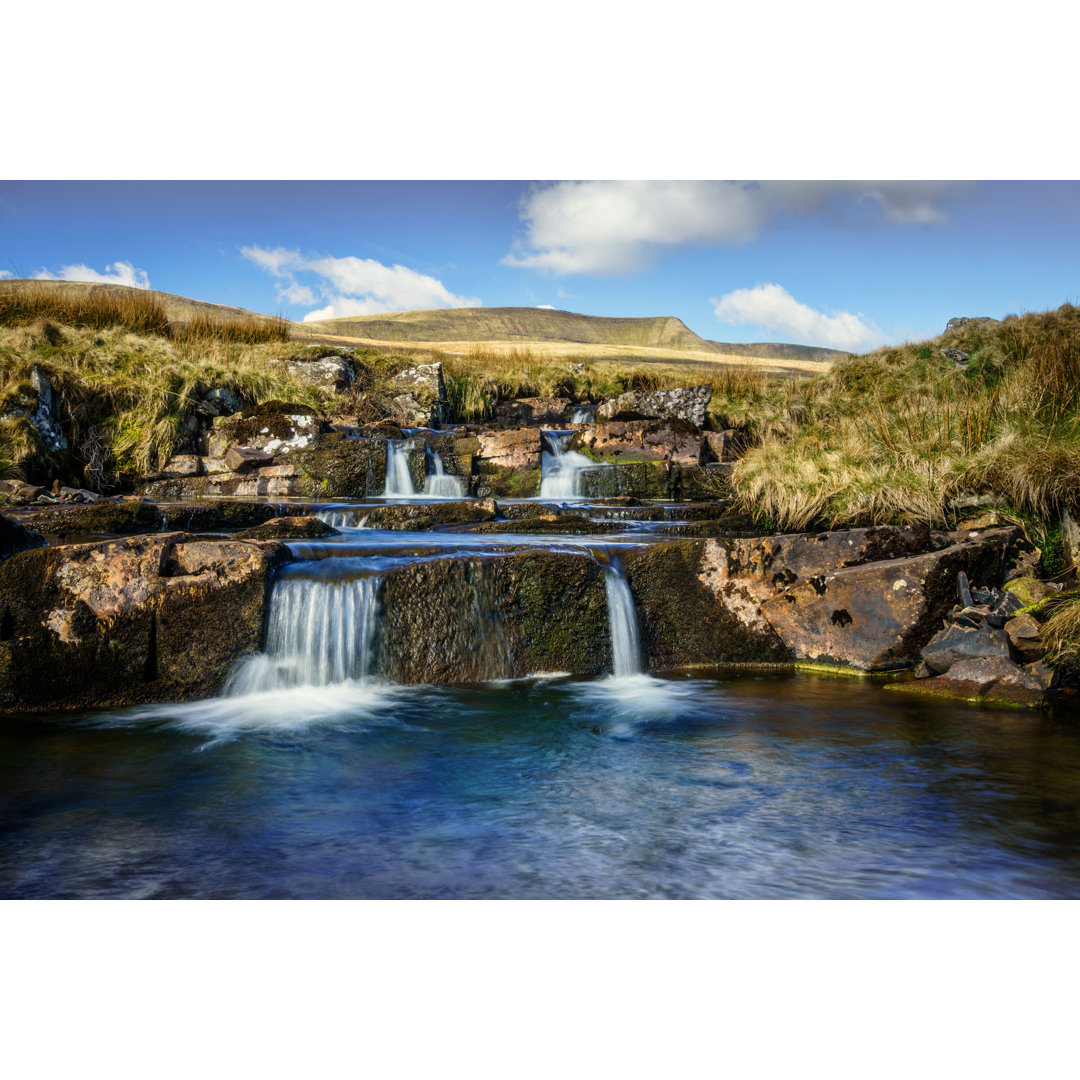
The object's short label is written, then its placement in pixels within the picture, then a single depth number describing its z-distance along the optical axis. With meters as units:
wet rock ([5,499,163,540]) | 6.57
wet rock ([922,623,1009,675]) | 4.74
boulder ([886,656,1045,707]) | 4.48
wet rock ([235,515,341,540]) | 6.13
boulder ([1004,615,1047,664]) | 4.74
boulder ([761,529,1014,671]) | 5.11
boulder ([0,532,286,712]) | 4.37
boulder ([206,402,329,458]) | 10.87
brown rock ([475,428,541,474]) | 10.88
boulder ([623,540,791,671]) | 5.47
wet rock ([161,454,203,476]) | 10.78
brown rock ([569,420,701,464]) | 11.15
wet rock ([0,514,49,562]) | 5.02
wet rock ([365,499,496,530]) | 7.73
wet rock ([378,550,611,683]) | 4.96
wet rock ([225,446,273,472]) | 10.51
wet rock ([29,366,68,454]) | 9.92
